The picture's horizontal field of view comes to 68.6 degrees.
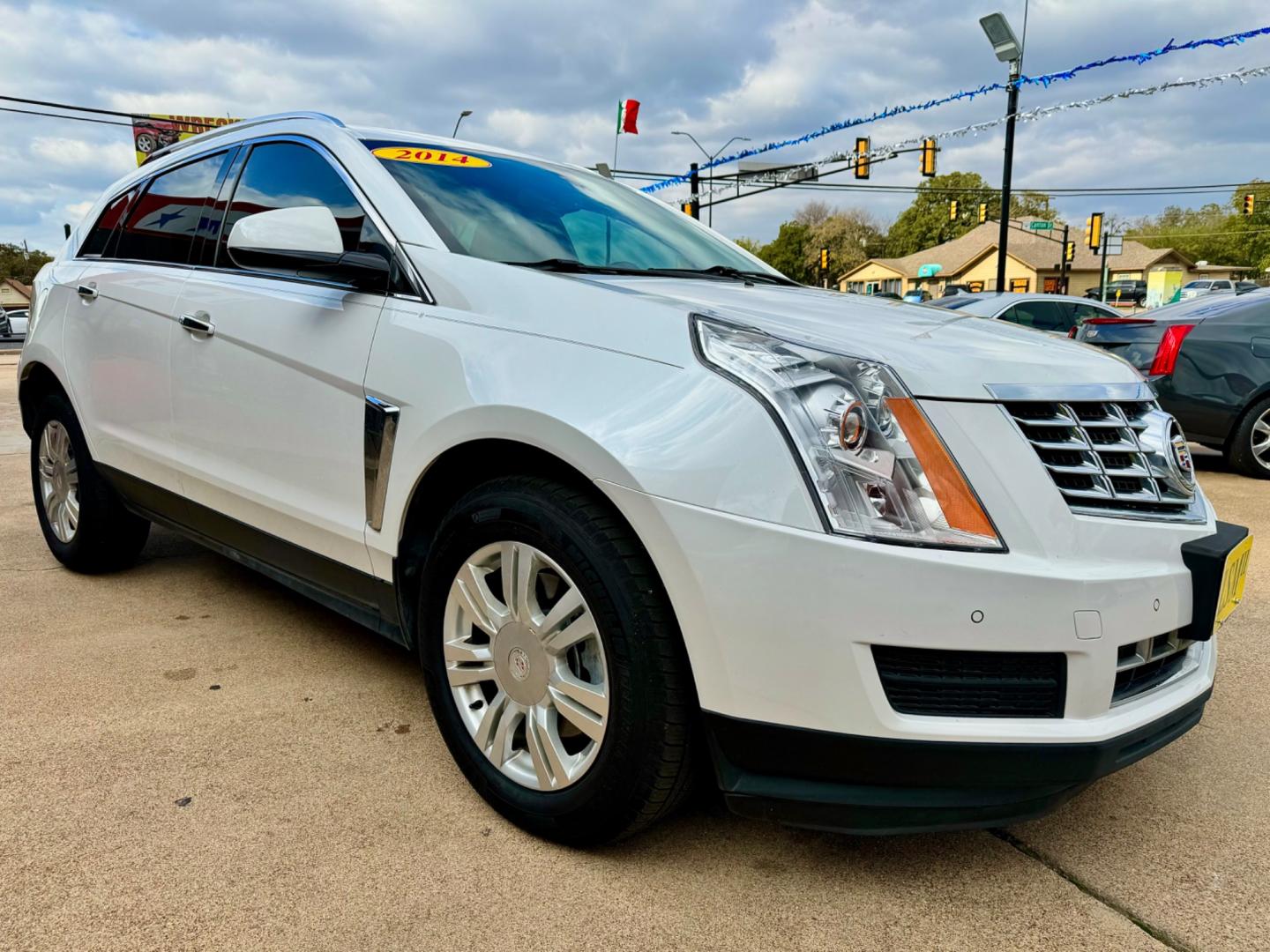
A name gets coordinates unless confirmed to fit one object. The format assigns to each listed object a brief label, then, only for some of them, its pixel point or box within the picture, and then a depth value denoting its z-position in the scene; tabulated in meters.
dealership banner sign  27.72
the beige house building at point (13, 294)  68.06
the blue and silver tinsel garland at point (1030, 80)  10.72
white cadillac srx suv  1.62
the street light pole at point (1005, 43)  14.11
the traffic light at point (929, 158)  19.00
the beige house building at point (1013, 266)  68.81
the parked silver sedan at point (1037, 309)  9.91
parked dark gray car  6.57
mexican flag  20.27
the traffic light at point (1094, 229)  30.31
